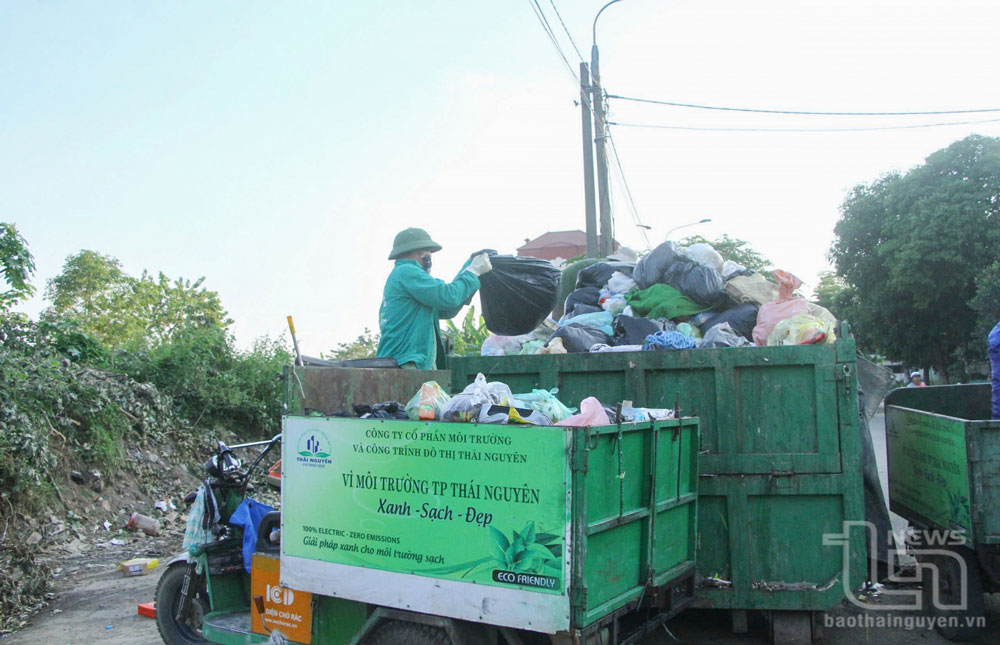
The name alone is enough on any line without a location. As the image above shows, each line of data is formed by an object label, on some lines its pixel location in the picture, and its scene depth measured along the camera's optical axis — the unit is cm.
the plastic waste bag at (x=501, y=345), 608
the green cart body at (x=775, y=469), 436
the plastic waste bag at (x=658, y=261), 583
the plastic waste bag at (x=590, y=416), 347
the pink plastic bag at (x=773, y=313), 506
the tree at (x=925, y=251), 2491
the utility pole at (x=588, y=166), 1315
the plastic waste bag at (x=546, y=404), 361
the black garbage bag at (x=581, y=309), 620
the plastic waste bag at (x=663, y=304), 564
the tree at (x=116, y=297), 2961
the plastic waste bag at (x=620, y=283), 614
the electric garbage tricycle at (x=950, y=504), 425
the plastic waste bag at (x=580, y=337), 550
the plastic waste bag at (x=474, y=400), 337
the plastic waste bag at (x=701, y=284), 554
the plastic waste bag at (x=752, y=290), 551
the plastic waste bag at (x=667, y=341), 494
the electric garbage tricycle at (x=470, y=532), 290
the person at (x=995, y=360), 532
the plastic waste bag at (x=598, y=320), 575
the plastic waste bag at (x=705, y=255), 589
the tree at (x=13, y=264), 880
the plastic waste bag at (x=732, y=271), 587
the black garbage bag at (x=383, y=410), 368
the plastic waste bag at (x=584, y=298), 634
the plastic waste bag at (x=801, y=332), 463
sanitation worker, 493
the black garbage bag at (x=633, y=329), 539
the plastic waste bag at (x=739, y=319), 536
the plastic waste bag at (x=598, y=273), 655
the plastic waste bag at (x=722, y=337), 501
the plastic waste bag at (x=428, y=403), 352
